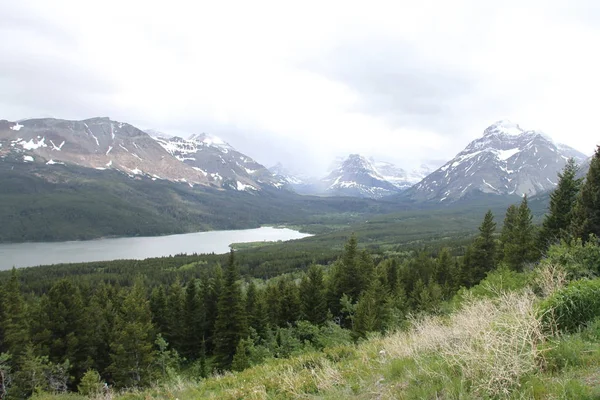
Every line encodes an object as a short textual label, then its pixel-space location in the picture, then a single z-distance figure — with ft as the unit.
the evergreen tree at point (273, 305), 137.18
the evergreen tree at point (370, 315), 90.38
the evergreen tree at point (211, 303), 139.42
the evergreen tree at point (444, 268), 162.96
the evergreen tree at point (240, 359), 87.16
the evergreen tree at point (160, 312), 144.78
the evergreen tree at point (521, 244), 112.47
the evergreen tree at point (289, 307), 138.21
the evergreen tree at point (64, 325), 105.91
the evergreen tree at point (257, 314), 128.88
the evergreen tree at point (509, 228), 130.60
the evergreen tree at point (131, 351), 99.55
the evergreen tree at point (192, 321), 139.03
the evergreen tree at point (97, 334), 111.96
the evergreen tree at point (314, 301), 133.59
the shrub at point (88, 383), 64.58
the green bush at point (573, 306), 24.59
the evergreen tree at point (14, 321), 97.35
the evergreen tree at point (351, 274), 137.08
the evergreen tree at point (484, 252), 136.46
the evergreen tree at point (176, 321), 139.23
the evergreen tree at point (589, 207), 80.69
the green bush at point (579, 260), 40.81
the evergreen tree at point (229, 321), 111.14
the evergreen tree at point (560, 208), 106.32
